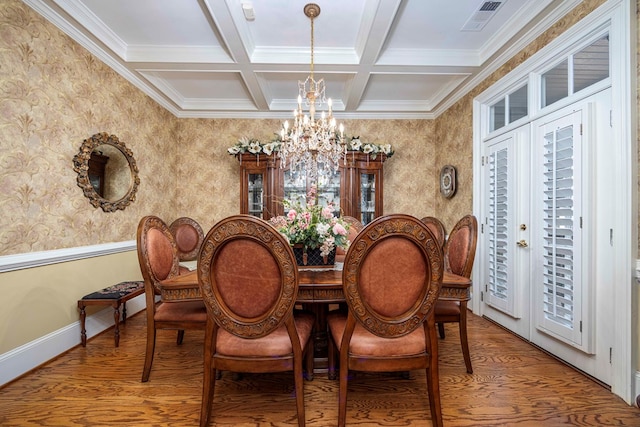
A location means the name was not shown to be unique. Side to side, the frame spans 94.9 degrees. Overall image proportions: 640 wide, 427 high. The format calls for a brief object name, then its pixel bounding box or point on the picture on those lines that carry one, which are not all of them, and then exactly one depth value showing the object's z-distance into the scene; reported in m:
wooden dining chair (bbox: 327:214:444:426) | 1.34
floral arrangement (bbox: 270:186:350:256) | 1.94
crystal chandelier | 2.51
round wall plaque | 3.81
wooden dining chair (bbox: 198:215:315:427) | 1.32
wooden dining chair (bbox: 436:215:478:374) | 2.00
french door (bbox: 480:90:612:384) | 1.93
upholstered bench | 2.43
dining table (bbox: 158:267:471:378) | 1.63
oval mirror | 2.55
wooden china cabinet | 4.05
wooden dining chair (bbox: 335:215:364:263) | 3.02
